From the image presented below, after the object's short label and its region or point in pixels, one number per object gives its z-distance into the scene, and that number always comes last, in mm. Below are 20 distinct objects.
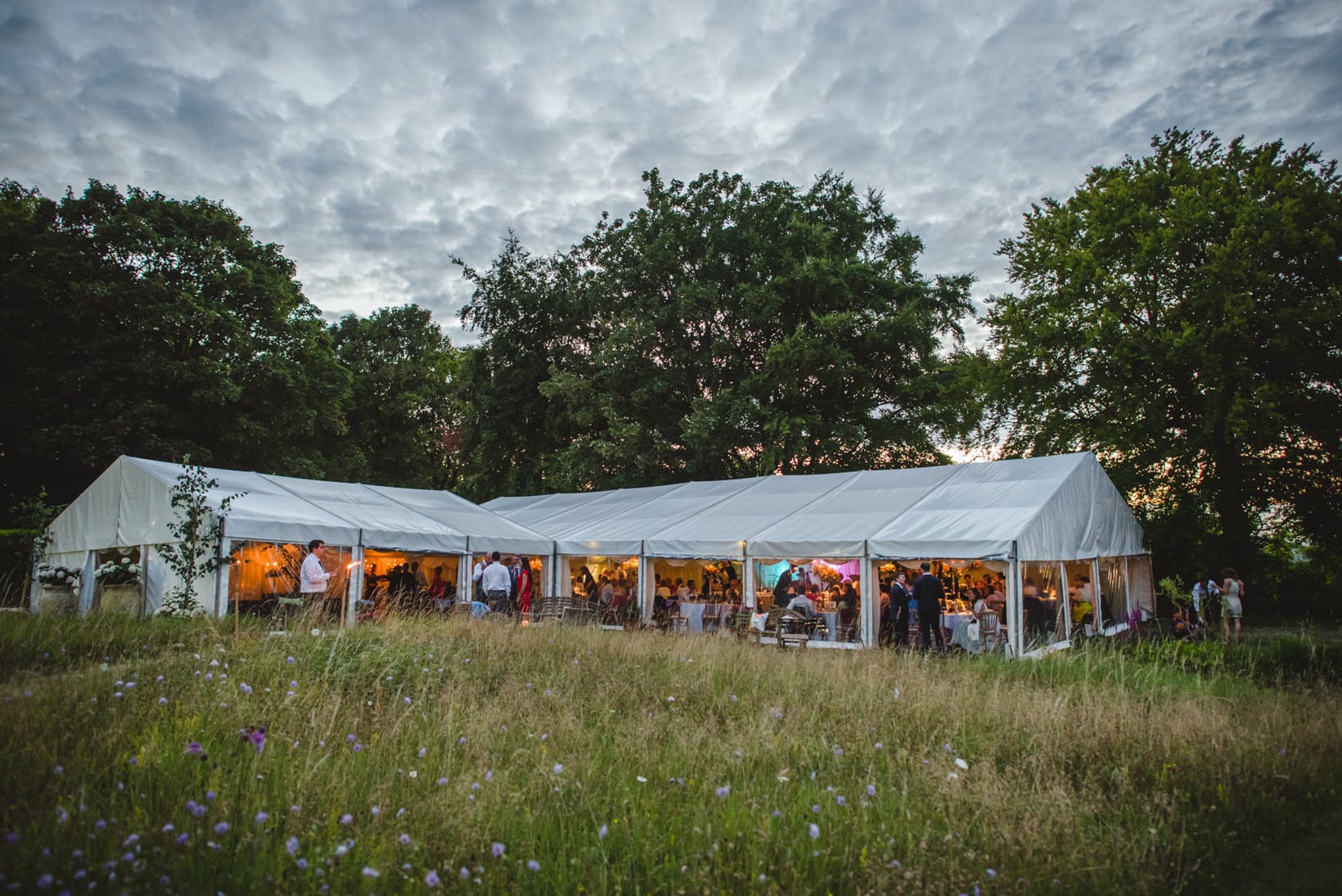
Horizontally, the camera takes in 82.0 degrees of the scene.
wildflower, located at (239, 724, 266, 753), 3162
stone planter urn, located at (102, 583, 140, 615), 11531
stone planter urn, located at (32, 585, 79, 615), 11727
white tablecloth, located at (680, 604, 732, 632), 14177
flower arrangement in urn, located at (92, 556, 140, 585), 11977
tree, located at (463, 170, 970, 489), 22078
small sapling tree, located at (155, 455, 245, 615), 10328
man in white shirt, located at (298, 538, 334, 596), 9914
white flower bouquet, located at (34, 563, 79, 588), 12188
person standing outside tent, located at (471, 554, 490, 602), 12977
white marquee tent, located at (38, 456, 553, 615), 11773
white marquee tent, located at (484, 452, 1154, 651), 11836
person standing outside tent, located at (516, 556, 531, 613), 14711
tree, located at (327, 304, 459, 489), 30125
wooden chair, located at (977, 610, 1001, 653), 11312
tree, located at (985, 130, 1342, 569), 17156
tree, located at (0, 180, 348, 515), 19938
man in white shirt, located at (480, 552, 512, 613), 12539
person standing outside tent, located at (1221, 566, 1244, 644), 12594
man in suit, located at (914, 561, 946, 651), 10992
